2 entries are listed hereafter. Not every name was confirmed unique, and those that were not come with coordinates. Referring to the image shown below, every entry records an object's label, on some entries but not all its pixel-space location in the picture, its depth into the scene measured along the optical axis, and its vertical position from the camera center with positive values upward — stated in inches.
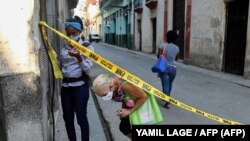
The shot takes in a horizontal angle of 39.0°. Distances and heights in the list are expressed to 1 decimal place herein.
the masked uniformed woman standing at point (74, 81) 158.7 -26.4
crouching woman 123.7 -24.5
